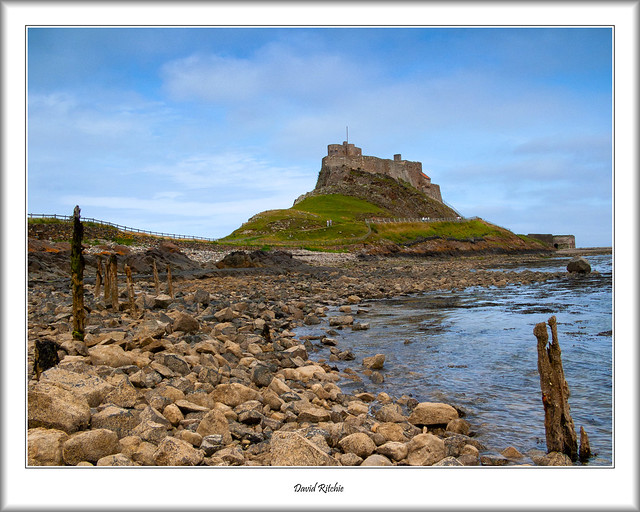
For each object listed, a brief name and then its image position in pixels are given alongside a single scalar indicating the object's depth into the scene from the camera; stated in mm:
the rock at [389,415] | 6586
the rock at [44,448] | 4270
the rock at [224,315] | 13859
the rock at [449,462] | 4727
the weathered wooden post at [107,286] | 17078
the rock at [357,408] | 6918
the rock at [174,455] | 4473
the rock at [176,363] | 7668
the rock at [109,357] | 7445
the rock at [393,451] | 5109
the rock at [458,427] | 6363
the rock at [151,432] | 4934
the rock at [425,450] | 5066
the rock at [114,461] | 4355
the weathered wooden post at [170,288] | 20242
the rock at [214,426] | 5312
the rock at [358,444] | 5129
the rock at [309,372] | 8742
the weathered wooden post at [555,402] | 5590
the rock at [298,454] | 4379
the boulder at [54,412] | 4691
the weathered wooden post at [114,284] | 15212
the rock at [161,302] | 15609
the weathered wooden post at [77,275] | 9688
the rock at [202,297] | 17714
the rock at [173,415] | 5587
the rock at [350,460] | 4891
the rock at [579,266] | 38312
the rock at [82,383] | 5555
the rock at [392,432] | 5652
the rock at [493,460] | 5508
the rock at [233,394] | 6527
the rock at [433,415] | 6578
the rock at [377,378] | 9168
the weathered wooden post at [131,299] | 14174
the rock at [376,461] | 4852
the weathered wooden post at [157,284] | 19947
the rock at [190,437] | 5059
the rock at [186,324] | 10953
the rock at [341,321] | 15788
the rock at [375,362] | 10102
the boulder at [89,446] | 4363
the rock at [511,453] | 5677
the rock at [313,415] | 6180
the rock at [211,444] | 4906
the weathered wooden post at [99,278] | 19525
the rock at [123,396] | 5812
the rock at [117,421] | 4984
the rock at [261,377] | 7891
